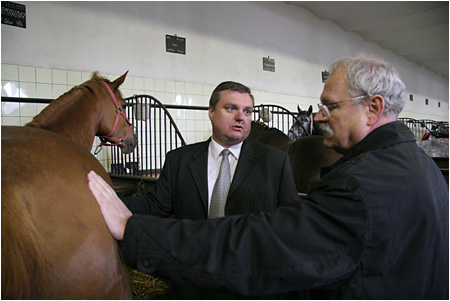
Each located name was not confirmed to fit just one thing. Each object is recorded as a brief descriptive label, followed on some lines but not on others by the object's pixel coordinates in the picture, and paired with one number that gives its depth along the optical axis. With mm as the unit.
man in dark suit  1586
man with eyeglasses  828
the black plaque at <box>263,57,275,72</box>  7693
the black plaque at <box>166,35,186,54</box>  5789
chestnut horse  828
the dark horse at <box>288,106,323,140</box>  5646
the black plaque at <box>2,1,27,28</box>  4066
